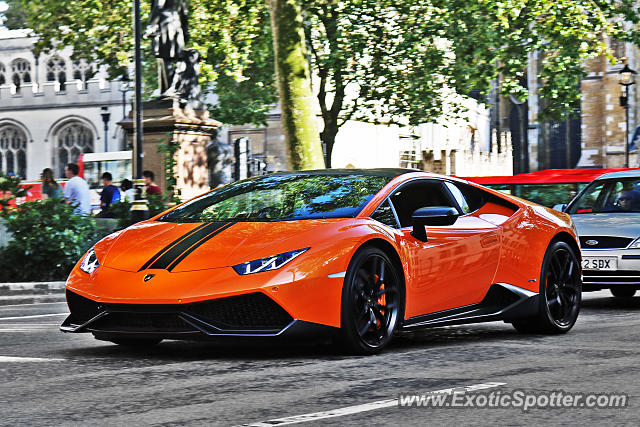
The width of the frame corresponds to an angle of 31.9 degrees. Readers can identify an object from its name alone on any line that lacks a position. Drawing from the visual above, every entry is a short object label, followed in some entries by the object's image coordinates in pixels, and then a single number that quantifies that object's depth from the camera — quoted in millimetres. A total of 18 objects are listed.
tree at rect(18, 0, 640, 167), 33938
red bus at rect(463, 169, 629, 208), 21562
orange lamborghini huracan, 6633
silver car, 11703
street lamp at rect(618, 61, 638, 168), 42250
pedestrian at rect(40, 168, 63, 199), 18875
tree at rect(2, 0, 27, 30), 80375
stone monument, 22578
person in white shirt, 18370
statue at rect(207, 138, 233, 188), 23281
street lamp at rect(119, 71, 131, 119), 61556
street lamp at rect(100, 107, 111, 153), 62438
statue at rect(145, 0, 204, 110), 23594
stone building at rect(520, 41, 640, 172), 72438
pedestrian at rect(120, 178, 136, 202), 25531
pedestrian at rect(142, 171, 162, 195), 21125
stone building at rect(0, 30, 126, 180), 65062
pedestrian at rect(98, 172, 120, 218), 21250
